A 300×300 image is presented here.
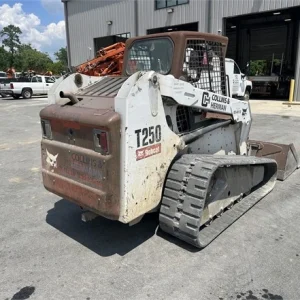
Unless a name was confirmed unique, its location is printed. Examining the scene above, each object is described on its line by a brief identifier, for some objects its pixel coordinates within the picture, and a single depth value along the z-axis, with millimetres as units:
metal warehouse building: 18000
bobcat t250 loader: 2752
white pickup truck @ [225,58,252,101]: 14941
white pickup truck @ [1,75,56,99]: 24297
